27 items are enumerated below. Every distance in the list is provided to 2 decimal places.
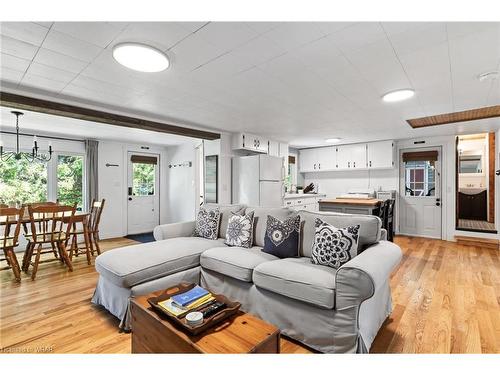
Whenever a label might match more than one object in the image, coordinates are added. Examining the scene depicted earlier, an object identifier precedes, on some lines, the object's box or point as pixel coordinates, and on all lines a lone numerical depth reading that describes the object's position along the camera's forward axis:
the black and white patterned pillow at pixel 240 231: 2.72
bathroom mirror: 7.18
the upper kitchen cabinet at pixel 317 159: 6.64
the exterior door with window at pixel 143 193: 6.06
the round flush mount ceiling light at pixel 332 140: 5.64
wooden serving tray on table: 1.29
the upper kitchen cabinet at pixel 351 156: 6.09
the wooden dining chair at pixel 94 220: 4.05
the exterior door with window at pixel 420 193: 5.44
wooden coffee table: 1.20
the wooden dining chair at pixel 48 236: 3.15
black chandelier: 3.48
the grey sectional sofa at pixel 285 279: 1.65
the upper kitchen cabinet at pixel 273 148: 5.59
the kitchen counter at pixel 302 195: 5.83
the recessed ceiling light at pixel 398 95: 2.68
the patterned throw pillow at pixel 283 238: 2.38
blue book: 1.50
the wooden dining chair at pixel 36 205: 3.57
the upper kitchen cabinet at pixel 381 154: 5.66
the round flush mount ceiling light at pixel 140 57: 1.79
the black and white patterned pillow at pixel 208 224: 3.11
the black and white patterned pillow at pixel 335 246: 1.99
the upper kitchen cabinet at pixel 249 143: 4.90
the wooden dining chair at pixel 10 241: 3.00
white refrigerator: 4.78
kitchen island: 4.41
